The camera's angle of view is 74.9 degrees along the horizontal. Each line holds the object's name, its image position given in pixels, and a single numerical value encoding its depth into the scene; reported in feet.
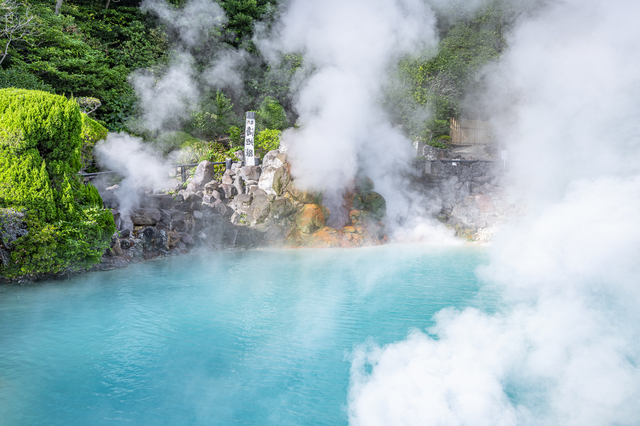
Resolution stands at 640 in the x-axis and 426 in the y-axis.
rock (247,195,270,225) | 41.11
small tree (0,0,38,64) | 37.71
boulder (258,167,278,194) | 43.68
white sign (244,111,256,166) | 46.93
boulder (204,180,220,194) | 43.09
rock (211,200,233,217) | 40.98
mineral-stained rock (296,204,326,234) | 40.60
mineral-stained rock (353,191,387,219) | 44.73
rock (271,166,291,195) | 42.86
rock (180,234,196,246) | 36.27
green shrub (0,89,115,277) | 22.26
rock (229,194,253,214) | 42.32
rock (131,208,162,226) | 34.68
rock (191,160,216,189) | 44.24
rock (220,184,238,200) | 43.78
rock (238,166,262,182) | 45.16
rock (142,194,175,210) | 37.38
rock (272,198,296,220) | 41.16
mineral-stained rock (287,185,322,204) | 42.01
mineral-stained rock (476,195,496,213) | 47.50
